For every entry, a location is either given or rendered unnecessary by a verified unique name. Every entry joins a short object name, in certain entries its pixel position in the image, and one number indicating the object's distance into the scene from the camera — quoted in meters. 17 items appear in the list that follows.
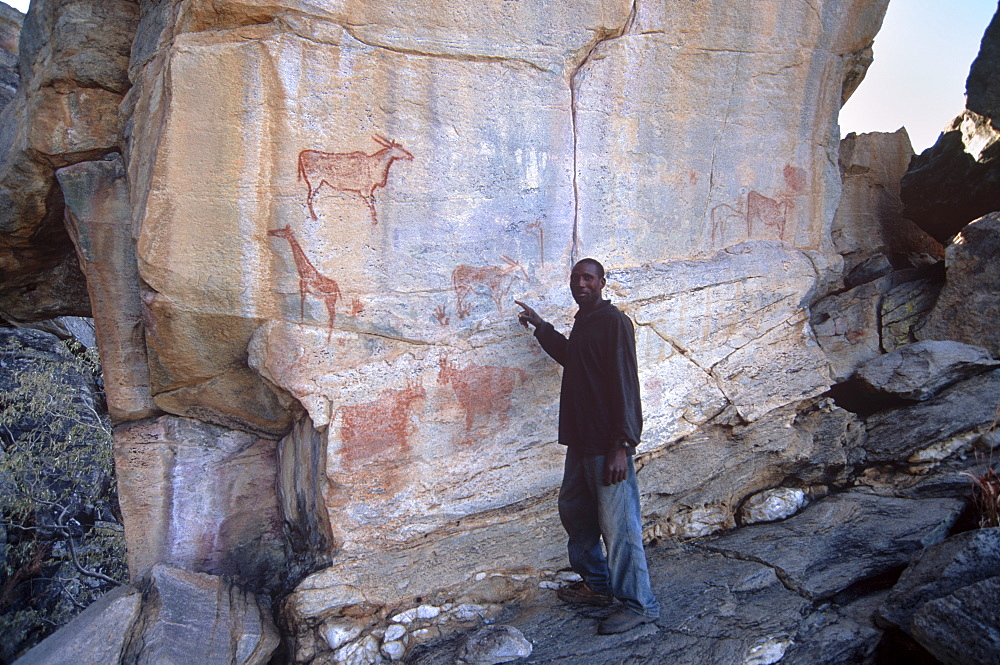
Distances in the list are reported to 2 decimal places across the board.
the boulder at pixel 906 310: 4.17
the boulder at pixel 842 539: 2.97
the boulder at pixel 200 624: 2.84
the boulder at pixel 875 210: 4.62
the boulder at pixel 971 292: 3.96
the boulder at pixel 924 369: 3.75
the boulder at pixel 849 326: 4.11
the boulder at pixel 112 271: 3.31
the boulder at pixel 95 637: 2.76
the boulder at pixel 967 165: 4.34
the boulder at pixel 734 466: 3.58
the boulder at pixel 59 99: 3.41
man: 2.68
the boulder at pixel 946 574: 2.51
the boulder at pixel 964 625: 2.22
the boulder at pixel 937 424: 3.52
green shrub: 5.80
